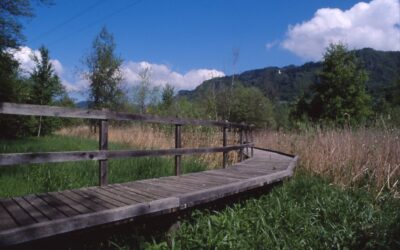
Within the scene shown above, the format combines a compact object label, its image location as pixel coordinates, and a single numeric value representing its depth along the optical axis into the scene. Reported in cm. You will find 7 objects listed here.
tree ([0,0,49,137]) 1252
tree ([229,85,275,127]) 4647
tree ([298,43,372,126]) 3500
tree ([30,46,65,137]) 2073
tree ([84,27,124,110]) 2720
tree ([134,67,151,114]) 3056
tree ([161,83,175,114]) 4230
